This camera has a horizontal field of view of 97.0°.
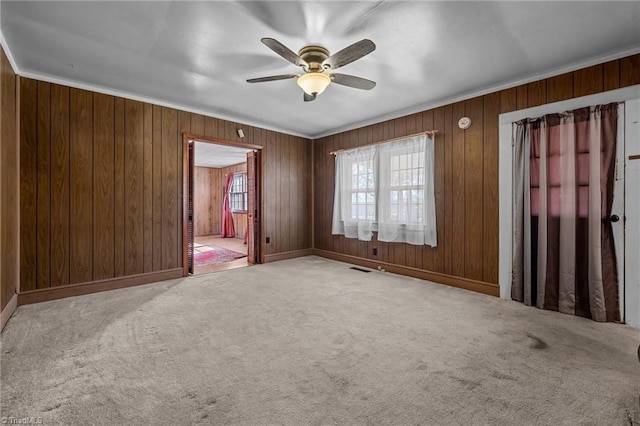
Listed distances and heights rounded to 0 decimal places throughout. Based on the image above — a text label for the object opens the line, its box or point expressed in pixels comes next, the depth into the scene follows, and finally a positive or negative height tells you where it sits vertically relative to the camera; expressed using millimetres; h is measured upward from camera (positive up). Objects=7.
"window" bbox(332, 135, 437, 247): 3976 +307
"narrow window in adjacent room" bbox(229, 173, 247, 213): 8617 +590
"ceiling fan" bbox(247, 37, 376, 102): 2141 +1232
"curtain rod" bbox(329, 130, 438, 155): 3902 +1111
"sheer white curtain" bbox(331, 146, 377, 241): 4734 +314
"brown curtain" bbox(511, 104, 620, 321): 2625 -13
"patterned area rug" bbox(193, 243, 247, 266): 5426 -921
